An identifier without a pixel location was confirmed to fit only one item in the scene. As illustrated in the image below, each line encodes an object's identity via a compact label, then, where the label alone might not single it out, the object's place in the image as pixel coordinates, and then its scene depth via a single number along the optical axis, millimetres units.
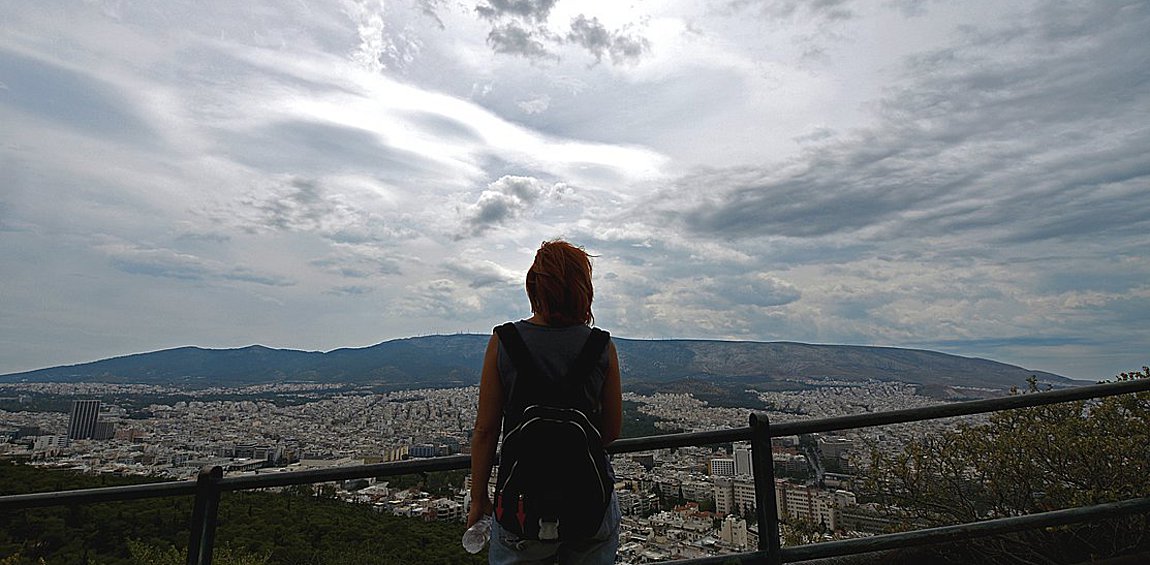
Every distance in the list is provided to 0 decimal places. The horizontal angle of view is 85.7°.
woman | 1999
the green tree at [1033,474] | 3846
